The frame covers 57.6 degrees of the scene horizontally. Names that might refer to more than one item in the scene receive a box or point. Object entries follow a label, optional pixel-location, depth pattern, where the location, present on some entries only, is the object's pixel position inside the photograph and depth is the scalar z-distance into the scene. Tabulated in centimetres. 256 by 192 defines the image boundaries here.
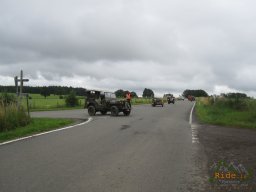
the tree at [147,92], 9615
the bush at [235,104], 2058
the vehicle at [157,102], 3227
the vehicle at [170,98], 4324
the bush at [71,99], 3073
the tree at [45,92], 7172
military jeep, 1762
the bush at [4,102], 1067
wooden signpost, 1129
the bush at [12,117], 996
